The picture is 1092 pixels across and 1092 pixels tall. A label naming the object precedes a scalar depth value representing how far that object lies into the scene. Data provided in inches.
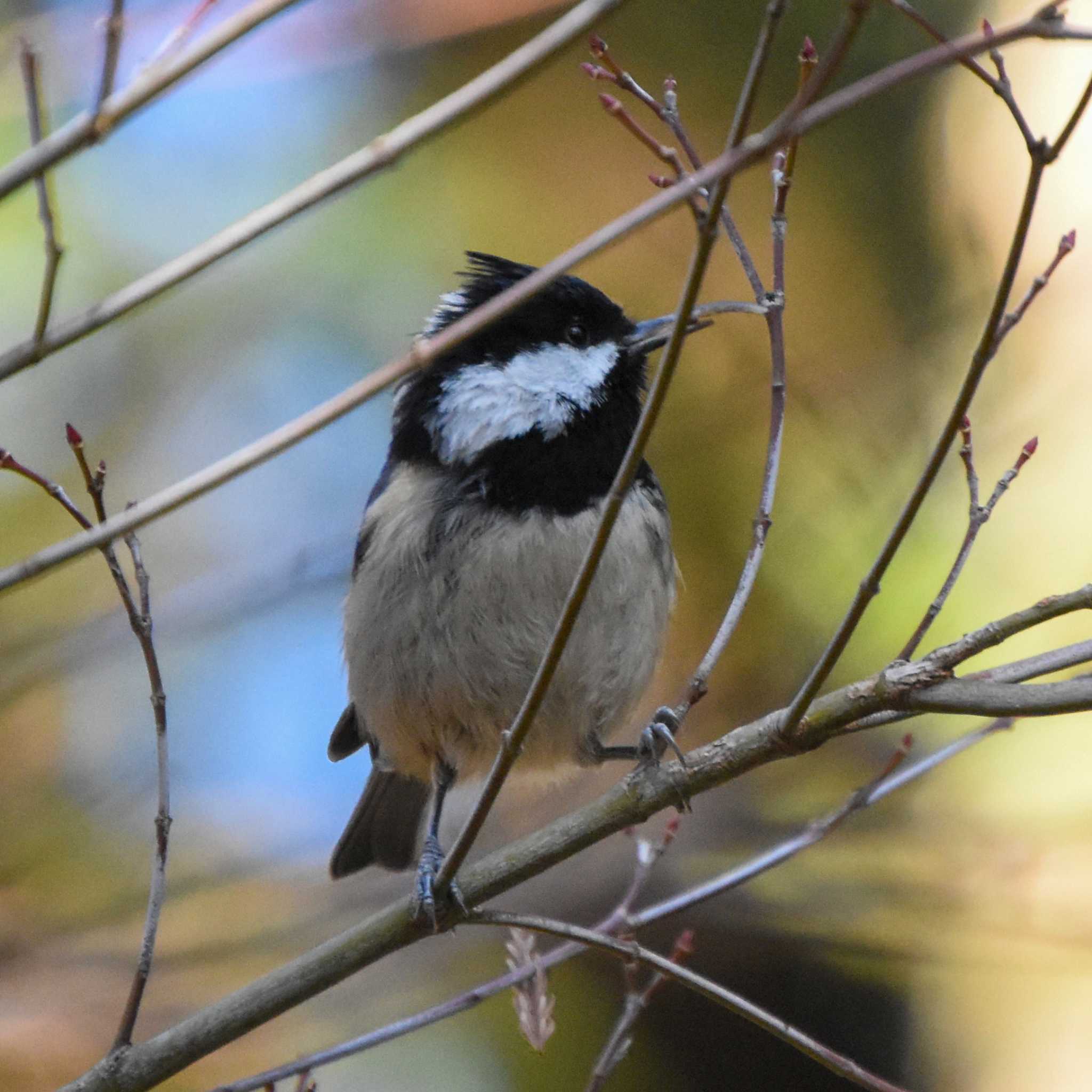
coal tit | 108.2
